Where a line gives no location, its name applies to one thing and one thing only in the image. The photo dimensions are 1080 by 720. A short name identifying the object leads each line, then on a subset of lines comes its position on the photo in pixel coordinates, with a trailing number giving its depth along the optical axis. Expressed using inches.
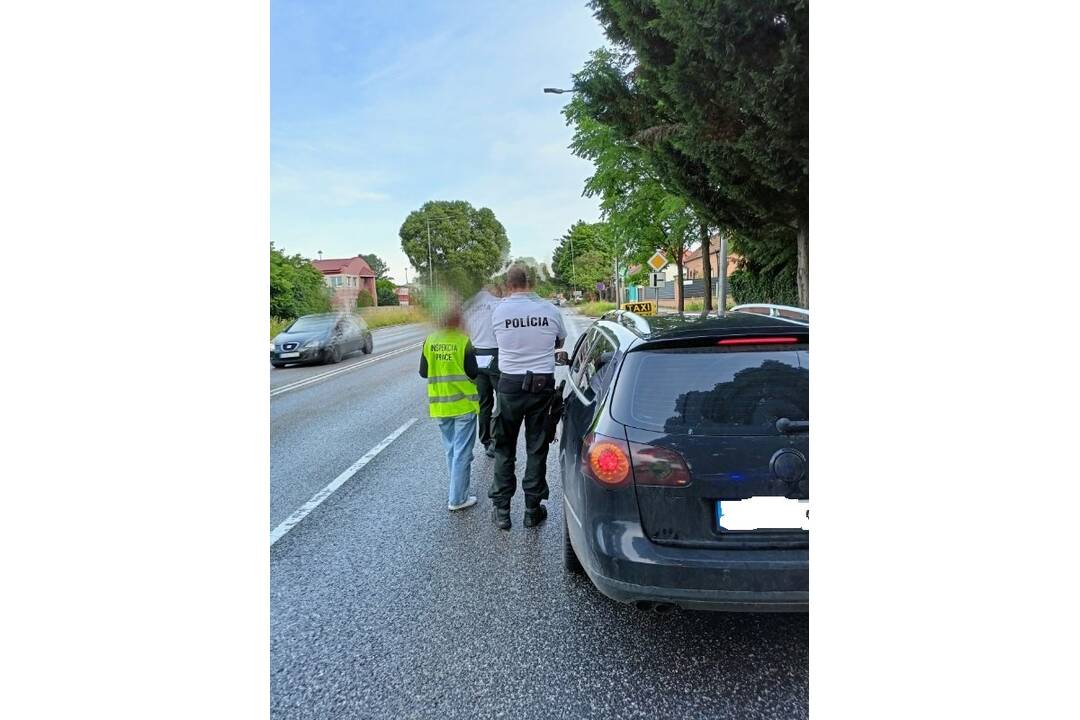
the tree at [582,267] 1617.5
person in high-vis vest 140.9
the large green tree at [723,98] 211.8
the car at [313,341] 525.3
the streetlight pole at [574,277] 1863.9
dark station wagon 74.2
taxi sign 526.0
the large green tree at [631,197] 464.4
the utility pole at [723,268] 464.1
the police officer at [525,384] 132.9
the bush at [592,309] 1373.5
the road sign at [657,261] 596.7
